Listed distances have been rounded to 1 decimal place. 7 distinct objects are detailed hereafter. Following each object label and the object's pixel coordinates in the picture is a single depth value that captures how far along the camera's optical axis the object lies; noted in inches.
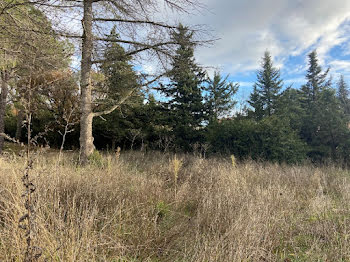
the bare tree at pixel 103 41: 234.7
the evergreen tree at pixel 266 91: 692.7
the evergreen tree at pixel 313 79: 870.4
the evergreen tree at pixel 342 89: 942.9
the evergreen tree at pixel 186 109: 528.1
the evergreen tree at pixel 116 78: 245.0
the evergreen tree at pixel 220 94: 618.5
